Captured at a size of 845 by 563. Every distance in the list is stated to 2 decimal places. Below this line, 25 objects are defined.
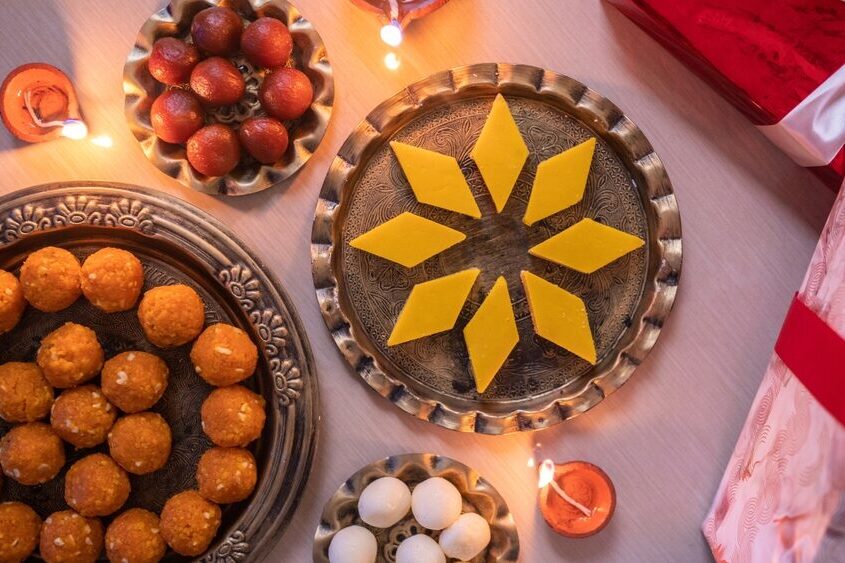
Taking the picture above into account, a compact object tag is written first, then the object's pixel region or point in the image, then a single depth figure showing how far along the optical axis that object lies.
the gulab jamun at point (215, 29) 0.43
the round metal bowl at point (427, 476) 0.46
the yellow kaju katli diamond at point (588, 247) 0.45
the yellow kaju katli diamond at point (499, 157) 0.46
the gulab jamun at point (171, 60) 0.44
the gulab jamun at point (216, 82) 0.43
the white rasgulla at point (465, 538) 0.44
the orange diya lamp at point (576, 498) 0.46
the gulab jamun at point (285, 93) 0.44
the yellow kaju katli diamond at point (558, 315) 0.45
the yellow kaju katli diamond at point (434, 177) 0.46
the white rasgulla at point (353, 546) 0.44
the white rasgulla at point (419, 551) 0.43
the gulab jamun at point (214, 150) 0.43
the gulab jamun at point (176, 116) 0.44
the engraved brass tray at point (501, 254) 0.46
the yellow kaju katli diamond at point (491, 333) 0.46
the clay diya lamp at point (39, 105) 0.43
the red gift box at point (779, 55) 0.42
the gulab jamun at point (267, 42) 0.43
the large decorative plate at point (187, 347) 0.45
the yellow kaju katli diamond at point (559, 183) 0.45
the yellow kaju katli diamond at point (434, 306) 0.46
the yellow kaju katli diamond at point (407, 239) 0.45
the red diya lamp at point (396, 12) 0.44
